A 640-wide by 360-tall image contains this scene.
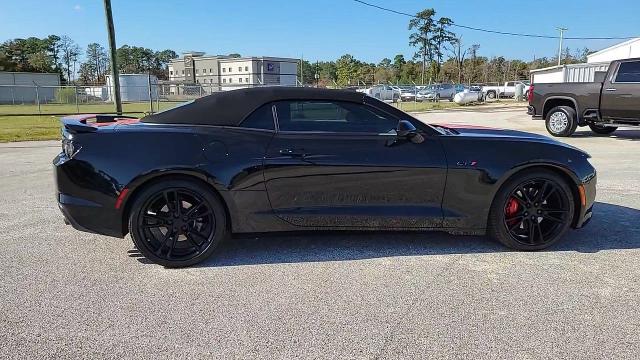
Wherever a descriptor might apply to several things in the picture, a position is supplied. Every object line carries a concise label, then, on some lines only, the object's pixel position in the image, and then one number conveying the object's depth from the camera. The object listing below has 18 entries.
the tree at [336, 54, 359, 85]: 84.12
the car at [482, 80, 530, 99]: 48.53
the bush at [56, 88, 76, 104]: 45.28
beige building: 66.00
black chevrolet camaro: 3.77
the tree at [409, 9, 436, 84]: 79.19
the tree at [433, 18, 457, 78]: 79.19
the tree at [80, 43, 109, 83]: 102.88
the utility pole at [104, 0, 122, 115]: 14.64
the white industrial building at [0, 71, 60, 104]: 49.31
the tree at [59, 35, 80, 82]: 99.50
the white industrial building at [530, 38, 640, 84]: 28.30
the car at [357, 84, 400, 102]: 36.94
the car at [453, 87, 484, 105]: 35.56
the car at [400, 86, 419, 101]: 44.53
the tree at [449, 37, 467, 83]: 69.56
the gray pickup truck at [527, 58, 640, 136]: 11.73
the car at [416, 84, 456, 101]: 42.16
